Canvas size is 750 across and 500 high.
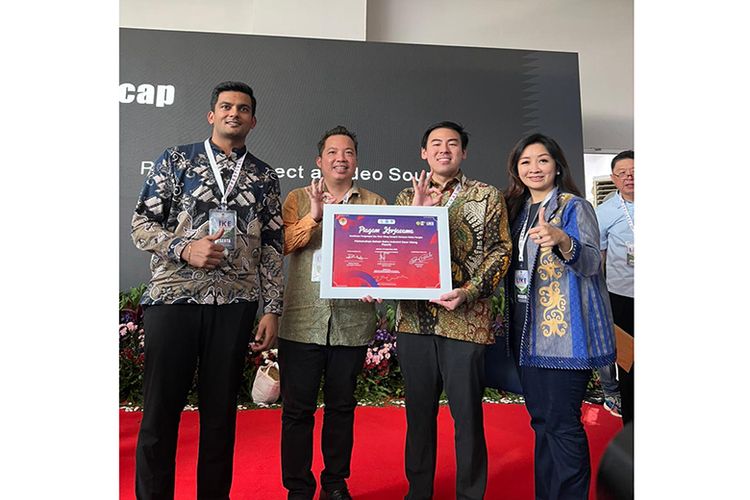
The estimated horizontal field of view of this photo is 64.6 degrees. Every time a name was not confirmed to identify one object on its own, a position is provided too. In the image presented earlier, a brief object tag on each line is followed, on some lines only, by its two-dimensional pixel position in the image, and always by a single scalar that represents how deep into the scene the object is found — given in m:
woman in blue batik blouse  2.12
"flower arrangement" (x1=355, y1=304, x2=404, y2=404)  4.57
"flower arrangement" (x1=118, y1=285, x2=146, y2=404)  4.32
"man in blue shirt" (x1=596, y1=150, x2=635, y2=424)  3.17
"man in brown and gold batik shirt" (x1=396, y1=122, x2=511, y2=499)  2.30
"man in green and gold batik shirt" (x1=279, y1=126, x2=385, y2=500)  2.43
